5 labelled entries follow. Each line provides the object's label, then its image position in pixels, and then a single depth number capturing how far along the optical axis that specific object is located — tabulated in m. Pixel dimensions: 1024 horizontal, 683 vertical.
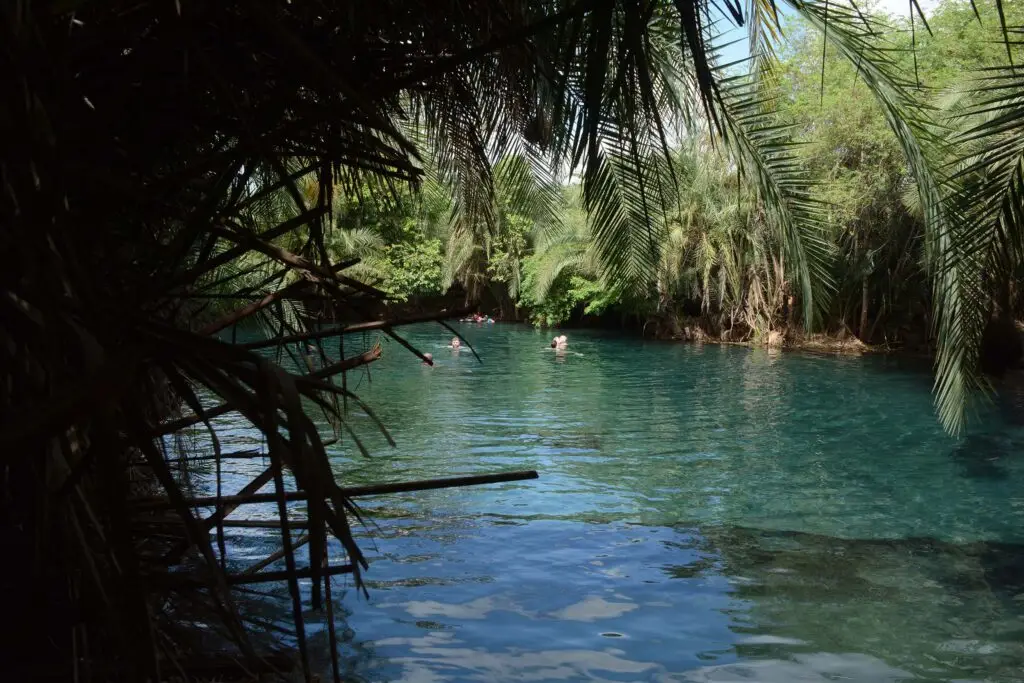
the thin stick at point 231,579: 1.62
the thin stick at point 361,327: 2.27
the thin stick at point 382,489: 2.32
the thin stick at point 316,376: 1.87
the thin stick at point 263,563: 2.82
